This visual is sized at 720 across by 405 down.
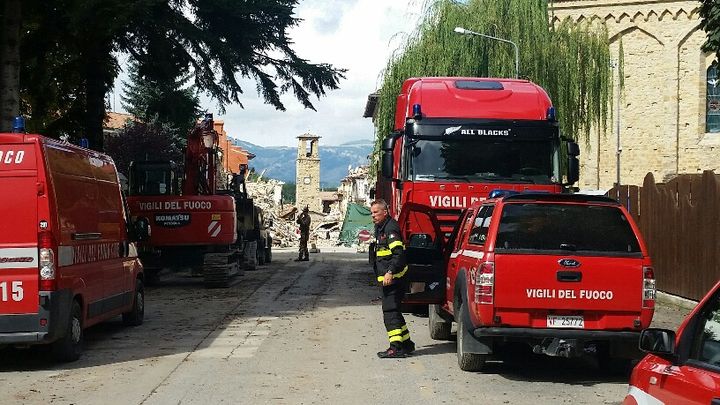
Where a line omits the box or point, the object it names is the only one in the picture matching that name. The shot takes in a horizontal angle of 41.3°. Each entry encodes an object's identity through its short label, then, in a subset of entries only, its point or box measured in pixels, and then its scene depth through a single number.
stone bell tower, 99.44
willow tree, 31.20
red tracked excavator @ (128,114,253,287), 21.91
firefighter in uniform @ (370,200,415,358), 11.16
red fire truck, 15.02
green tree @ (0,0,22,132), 17.00
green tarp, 54.94
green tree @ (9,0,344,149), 21.62
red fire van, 10.20
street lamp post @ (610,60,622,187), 41.69
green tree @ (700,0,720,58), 11.41
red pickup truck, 9.30
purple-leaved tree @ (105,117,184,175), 40.16
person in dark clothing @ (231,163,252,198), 28.88
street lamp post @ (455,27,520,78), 28.84
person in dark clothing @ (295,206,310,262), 35.19
